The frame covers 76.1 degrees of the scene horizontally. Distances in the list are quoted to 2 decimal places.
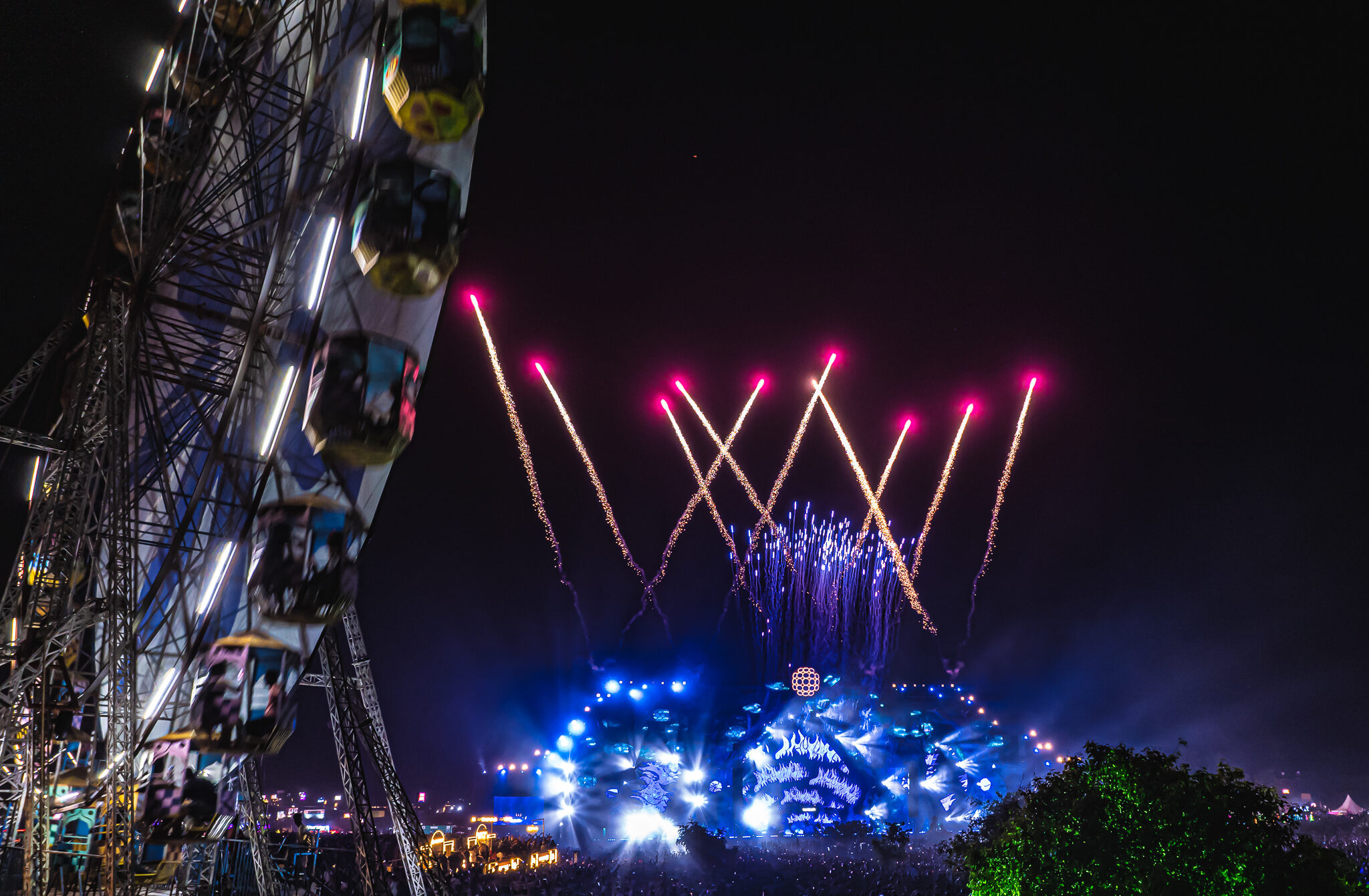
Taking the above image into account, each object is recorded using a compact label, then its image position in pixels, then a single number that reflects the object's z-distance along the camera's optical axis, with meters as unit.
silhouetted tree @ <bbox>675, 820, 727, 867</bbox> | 42.38
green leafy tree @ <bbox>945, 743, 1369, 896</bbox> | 14.12
